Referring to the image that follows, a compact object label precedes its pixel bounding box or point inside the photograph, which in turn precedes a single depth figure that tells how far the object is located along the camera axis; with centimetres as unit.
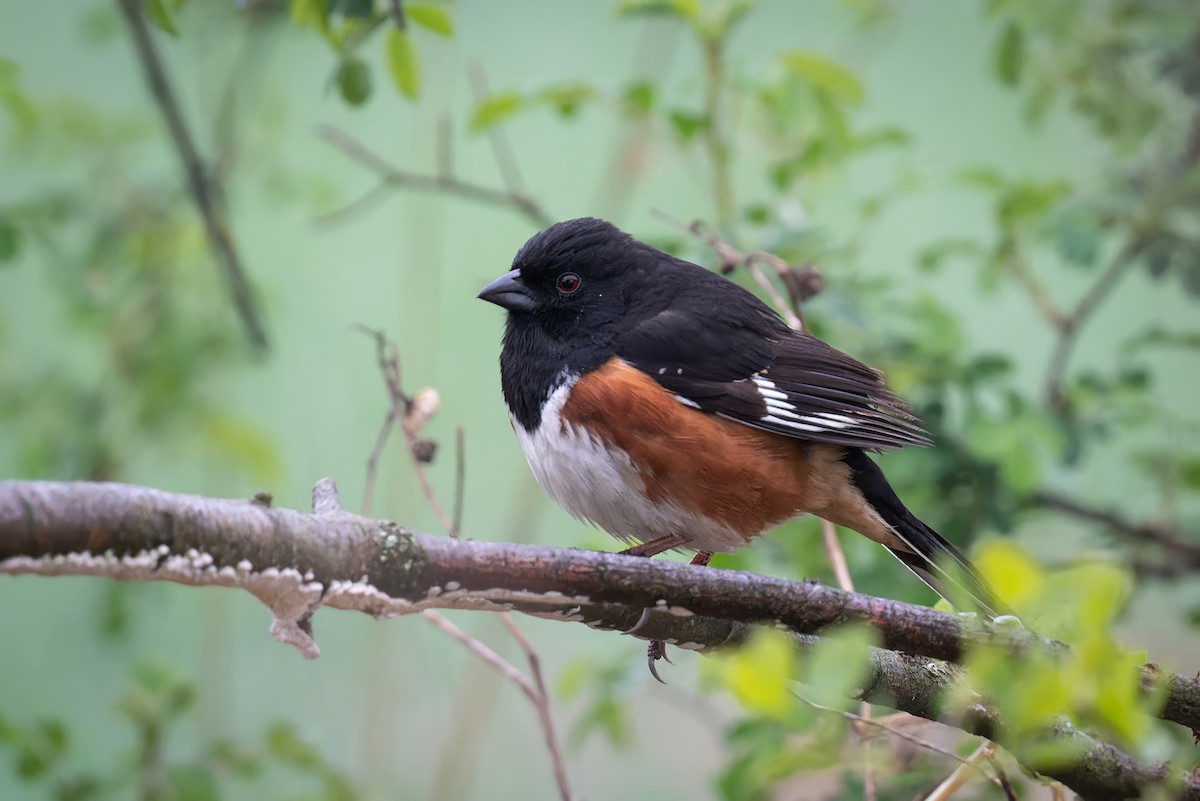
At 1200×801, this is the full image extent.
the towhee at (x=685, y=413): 553
